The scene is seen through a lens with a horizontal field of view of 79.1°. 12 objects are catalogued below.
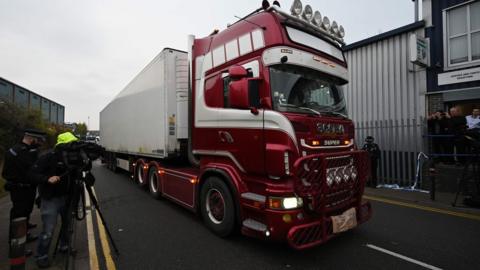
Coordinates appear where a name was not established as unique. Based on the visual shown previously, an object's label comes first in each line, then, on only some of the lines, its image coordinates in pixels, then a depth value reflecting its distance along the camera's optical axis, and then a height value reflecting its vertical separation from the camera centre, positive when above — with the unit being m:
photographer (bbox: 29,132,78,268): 3.85 -0.67
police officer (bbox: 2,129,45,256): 4.38 -0.52
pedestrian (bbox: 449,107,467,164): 8.00 +0.23
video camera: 3.95 -0.26
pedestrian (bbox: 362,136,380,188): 9.65 -0.66
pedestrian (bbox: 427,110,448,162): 8.81 +0.22
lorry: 3.78 +0.07
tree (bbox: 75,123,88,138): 85.14 +3.39
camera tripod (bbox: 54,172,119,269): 3.95 -0.85
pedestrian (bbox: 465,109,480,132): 8.16 +0.48
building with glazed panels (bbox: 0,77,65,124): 40.67 +7.22
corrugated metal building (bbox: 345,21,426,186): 9.97 +1.46
